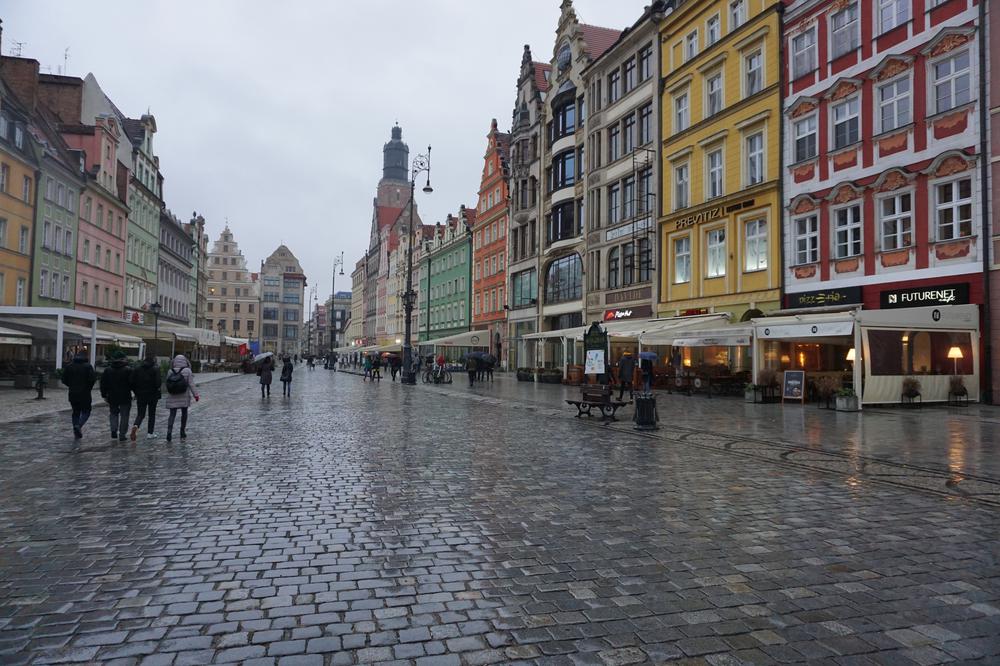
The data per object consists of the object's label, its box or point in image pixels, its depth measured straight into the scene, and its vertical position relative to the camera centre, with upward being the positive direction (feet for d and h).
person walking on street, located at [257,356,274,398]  79.32 -2.14
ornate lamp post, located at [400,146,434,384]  112.27 +6.26
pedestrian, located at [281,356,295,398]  83.66 -2.34
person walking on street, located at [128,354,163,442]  40.24 -1.97
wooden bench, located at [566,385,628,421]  53.69 -3.06
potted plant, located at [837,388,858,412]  59.21 -3.04
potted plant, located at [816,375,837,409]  66.03 -2.32
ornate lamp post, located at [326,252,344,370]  210.10 +24.31
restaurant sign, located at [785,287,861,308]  74.69 +7.99
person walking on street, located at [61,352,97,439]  38.65 -1.92
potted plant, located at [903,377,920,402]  62.49 -1.98
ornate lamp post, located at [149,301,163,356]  116.67 +8.32
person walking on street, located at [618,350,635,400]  76.74 -0.54
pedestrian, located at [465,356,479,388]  120.90 -1.36
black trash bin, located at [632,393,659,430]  46.29 -3.45
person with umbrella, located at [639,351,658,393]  78.20 +0.34
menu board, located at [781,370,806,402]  68.44 -2.10
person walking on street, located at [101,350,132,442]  38.42 -2.16
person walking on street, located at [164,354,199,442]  39.69 -1.99
